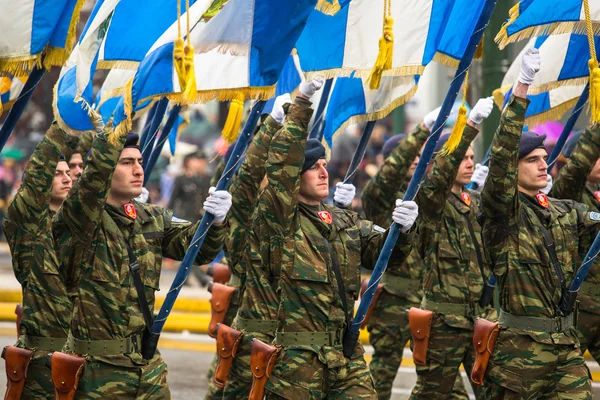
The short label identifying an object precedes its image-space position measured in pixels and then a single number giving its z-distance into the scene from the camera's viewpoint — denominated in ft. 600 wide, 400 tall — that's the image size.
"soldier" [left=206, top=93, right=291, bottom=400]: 51.96
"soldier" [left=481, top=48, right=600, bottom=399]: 45.98
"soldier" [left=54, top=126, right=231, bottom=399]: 41.16
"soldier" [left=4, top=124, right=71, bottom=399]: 43.62
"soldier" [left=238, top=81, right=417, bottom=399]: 43.06
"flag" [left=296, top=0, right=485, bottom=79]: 54.65
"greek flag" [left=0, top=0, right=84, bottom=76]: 46.50
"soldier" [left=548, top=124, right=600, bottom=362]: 55.21
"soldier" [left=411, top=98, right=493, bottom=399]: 54.95
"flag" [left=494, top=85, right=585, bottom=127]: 63.98
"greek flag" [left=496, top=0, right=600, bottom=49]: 48.47
